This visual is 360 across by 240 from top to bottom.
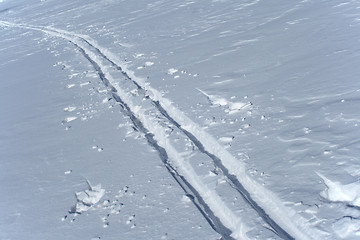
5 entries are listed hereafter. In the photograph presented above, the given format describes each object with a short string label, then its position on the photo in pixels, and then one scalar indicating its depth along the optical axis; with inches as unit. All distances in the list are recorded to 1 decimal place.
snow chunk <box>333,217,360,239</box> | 113.3
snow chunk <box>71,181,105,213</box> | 151.8
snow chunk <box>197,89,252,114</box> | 195.5
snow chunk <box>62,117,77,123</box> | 231.9
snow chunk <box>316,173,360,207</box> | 125.0
